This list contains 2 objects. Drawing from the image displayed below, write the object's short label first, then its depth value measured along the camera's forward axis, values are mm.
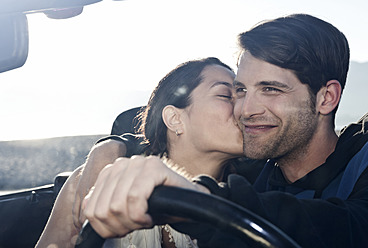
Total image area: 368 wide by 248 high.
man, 706
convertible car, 248
